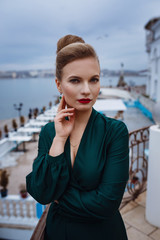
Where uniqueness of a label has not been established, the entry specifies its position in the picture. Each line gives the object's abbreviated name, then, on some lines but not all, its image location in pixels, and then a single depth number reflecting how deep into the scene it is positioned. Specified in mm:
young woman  1032
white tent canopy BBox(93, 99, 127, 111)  11781
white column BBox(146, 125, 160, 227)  2217
